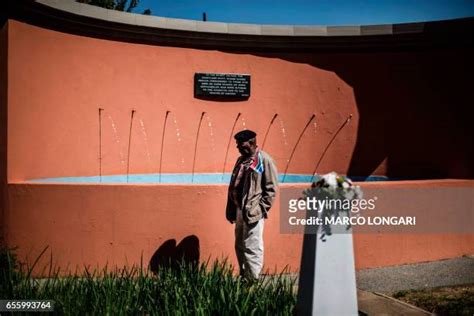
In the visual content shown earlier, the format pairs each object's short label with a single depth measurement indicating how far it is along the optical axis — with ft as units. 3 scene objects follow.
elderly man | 16.20
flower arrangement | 11.81
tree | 56.24
